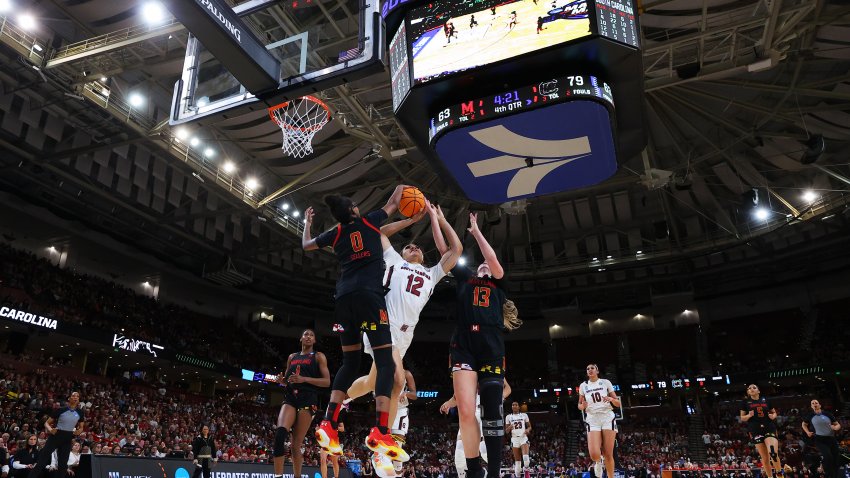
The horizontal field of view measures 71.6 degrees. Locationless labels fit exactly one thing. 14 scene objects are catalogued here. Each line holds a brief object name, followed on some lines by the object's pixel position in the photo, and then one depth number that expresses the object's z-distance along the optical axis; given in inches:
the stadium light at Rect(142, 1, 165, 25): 606.5
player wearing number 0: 179.3
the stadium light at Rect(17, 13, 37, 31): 655.0
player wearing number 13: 215.9
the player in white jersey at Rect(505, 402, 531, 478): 553.3
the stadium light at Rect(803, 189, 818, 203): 1044.5
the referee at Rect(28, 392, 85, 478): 397.4
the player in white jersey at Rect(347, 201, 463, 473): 240.1
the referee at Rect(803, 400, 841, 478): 447.5
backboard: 260.2
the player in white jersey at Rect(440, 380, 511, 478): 366.3
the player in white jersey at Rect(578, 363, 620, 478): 358.3
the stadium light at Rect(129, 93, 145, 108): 781.1
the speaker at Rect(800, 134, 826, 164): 829.2
